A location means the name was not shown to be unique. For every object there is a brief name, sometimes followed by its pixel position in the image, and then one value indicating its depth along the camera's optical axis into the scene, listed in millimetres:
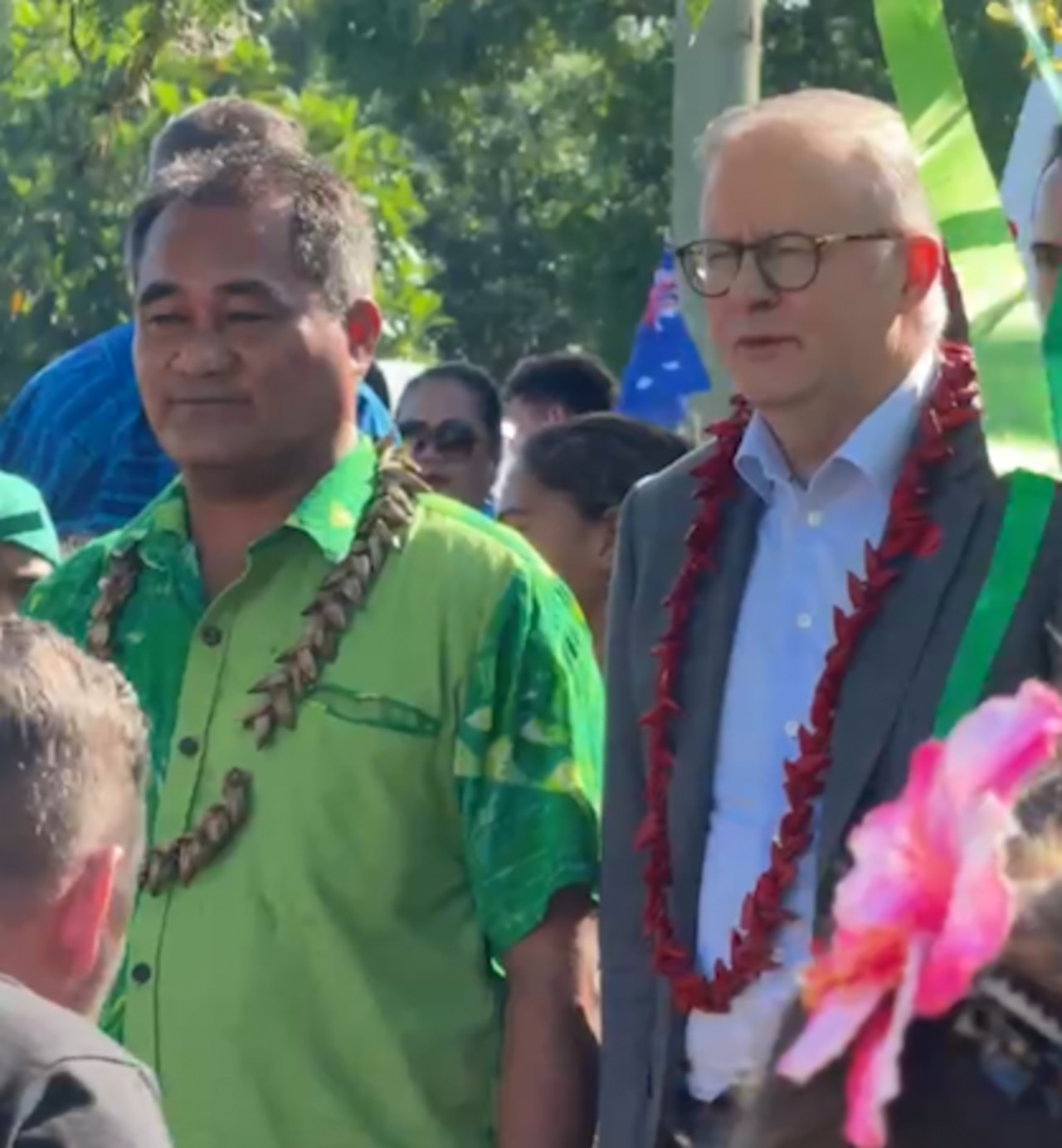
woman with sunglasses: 7945
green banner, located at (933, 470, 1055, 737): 3445
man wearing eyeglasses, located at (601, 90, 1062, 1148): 3637
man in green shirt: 3787
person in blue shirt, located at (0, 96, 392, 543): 5422
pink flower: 1684
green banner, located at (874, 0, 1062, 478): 2924
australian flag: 9312
